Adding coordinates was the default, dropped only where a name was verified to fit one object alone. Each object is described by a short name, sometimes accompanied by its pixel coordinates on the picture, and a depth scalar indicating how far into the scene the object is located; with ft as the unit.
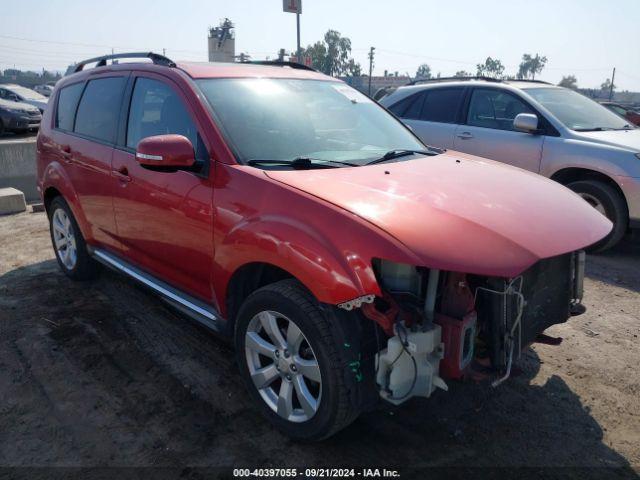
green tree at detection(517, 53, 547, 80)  425.69
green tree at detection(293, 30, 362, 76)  329.11
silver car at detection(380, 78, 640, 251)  17.95
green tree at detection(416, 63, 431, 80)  377.67
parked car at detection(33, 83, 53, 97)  126.21
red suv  7.42
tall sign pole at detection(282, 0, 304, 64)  37.40
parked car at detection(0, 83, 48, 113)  63.00
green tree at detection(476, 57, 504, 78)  333.44
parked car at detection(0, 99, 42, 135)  49.39
